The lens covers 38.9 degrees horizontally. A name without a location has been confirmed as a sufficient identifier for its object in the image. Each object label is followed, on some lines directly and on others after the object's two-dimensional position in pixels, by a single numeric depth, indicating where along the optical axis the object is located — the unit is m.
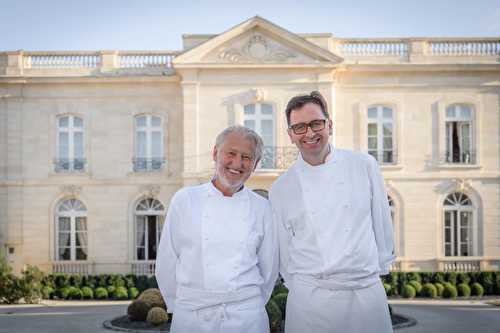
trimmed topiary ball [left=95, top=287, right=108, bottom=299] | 20.12
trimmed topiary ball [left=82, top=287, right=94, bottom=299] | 20.23
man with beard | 4.11
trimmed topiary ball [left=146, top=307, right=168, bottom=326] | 11.84
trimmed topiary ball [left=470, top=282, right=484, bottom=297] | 20.11
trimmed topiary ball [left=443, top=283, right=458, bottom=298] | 19.81
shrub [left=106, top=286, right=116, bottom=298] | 20.20
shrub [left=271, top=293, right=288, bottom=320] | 11.39
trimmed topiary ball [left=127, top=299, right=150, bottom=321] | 12.57
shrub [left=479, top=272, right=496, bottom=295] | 20.59
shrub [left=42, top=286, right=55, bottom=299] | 20.06
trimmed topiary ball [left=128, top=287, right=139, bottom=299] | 20.14
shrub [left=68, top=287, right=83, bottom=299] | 20.23
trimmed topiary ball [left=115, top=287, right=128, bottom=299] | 20.03
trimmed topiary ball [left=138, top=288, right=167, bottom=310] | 12.52
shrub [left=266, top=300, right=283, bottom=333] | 10.60
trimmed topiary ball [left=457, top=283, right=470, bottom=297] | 20.02
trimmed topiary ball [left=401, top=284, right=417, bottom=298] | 19.75
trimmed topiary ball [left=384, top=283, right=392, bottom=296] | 19.13
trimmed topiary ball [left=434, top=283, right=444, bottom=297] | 19.94
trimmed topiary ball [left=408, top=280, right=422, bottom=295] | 20.03
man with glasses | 4.04
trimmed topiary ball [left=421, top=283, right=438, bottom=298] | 19.83
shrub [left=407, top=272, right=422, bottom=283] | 20.67
